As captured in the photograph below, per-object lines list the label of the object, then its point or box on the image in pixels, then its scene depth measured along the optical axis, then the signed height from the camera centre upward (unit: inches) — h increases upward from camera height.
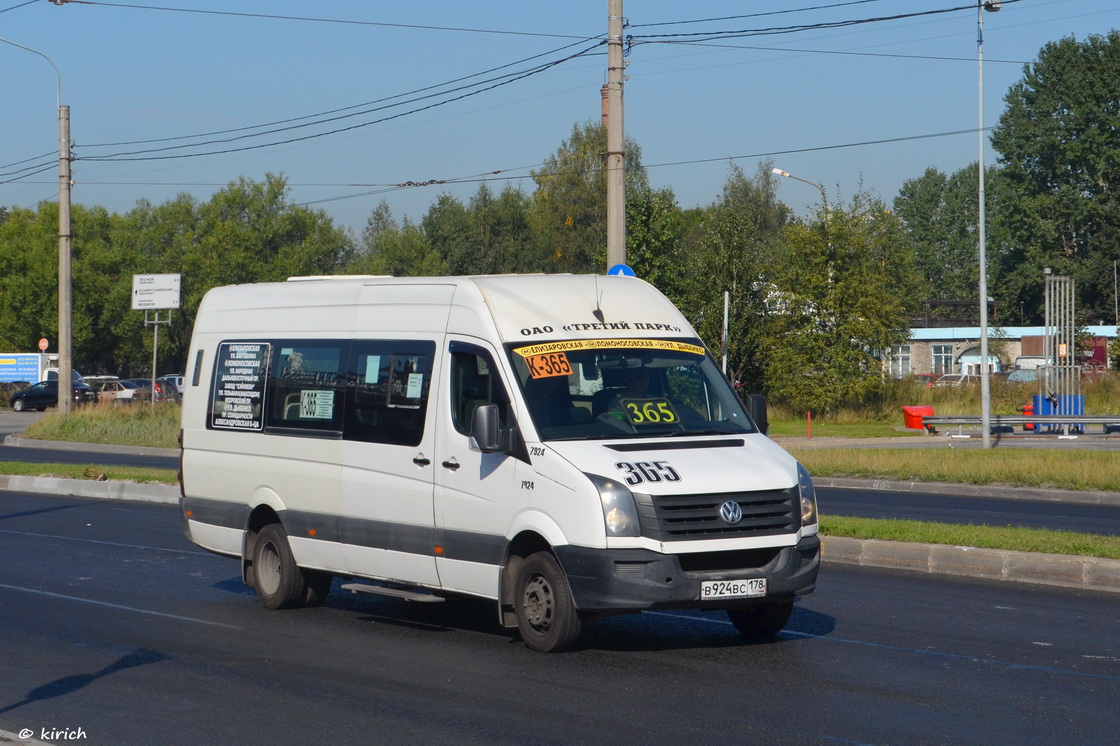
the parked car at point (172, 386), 2581.2 +8.6
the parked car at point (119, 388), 2477.2 +3.5
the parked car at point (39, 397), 2472.9 -14.2
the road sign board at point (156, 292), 2089.1 +162.2
